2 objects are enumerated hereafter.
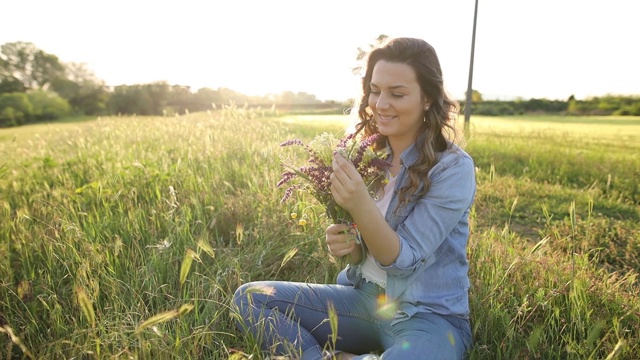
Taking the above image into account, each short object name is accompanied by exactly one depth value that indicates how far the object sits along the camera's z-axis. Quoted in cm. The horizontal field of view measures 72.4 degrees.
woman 172
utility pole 1528
